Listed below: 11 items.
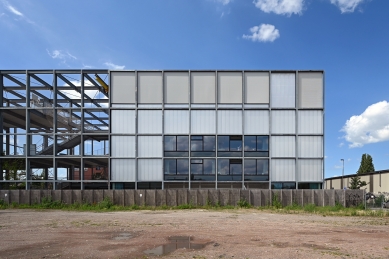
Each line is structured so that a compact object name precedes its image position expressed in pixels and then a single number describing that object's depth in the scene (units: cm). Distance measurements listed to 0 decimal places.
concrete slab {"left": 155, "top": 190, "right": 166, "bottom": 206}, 2766
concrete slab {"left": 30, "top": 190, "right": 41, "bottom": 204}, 2800
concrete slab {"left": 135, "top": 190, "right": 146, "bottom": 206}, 2776
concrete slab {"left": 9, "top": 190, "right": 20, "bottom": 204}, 2811
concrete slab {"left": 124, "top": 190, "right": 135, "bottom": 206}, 2778
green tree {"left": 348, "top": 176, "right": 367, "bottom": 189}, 4988
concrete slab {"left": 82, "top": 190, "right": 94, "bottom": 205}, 2781
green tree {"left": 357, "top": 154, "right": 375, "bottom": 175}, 7569
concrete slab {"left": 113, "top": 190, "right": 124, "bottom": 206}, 2780
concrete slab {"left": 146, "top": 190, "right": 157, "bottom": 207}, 2767
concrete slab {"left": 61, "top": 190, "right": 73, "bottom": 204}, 2783
